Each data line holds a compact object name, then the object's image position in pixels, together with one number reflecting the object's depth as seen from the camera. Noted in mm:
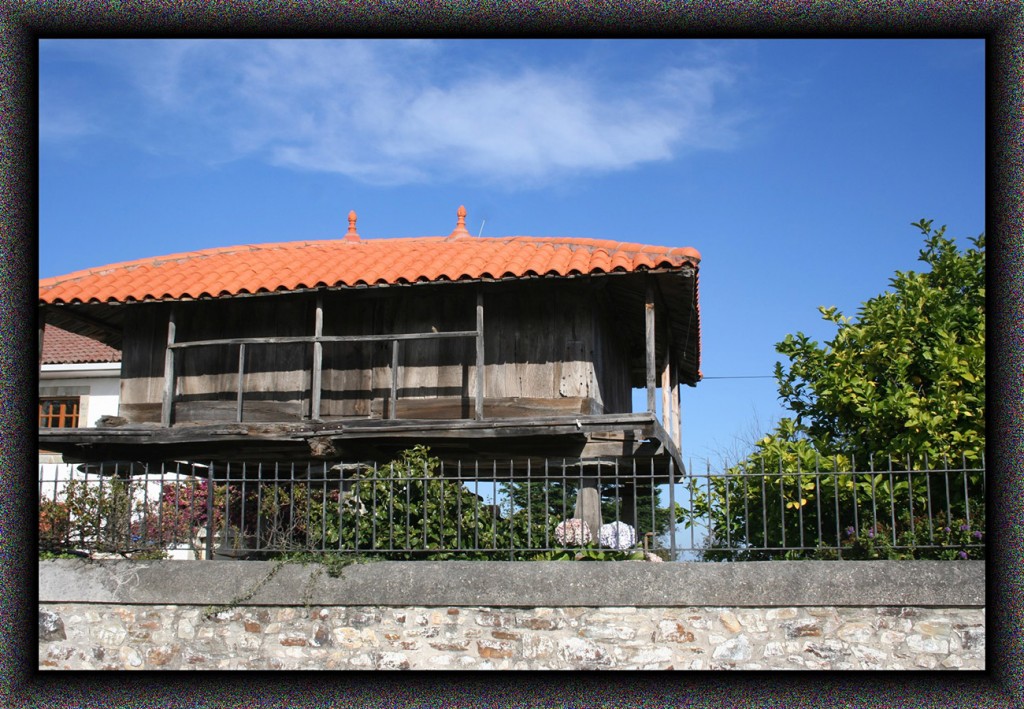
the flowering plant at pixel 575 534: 6097
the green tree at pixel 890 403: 7957
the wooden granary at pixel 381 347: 8852
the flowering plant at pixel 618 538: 6274
